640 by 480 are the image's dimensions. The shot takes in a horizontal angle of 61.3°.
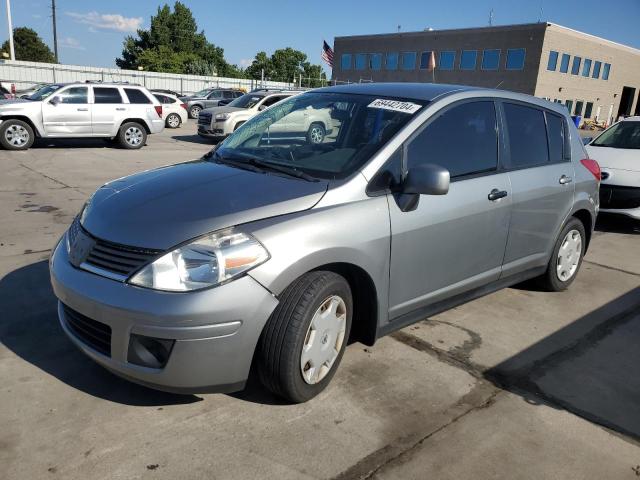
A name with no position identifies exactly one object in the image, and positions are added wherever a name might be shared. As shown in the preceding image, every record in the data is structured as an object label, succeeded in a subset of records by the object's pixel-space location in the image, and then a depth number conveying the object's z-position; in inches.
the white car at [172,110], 844.0
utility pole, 2096.5
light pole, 1339.8
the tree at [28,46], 2965.1
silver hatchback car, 99.5
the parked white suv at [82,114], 493.7
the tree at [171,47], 2731.3
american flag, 1469.5
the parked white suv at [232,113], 636.7
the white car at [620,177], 286.6
